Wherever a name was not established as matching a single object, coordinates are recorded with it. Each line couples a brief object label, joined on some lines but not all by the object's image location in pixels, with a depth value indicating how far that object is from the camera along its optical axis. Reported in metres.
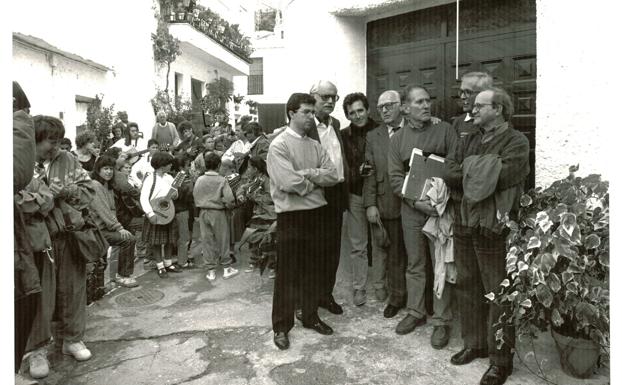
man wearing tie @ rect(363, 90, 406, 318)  4.59
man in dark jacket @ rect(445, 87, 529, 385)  3.31
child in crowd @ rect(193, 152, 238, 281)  6.04
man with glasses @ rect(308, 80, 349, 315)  4.47
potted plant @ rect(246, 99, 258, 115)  14.74
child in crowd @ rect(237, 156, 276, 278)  5.43
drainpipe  4.90
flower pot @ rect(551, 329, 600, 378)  3.29
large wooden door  4.60
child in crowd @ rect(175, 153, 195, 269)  6.44
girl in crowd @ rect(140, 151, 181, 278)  5.98
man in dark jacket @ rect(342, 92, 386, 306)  4.84
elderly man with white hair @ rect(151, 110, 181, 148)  10.92
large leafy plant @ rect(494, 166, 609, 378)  3.00
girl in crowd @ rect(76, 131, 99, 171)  6.66
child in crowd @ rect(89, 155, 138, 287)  4.34
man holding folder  4.05
